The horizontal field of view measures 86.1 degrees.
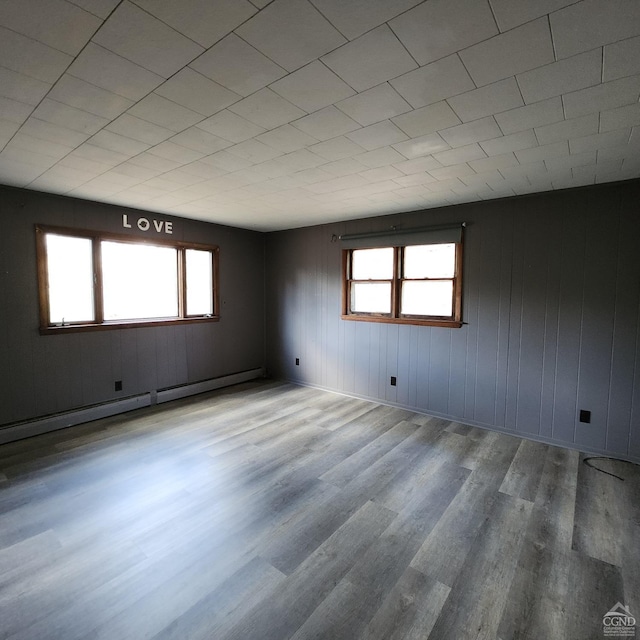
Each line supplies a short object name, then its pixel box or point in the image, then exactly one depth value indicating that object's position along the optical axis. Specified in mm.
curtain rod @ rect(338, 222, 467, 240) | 3986
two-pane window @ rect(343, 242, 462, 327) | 4133
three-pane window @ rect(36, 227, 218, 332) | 3764
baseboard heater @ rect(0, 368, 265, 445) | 3494
